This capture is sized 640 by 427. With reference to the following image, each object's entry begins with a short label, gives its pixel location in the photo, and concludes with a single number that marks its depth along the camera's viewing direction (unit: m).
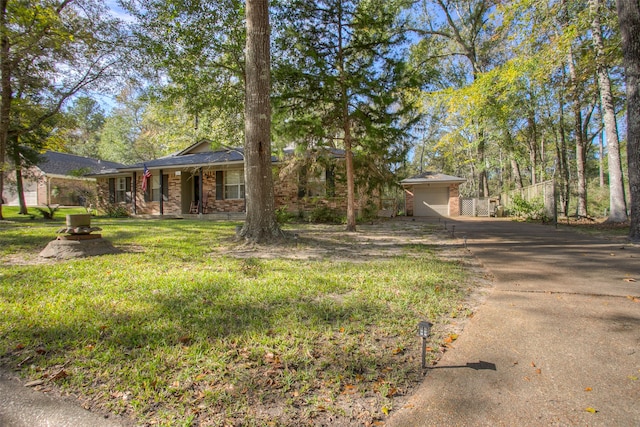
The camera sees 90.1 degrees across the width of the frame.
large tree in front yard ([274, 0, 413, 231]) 9.01
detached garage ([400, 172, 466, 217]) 21.47
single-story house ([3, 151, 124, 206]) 23.52
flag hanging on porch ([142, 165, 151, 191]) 16.48
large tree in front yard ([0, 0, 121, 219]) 9.74
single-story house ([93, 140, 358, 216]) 14.34
